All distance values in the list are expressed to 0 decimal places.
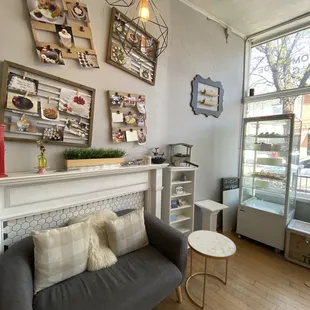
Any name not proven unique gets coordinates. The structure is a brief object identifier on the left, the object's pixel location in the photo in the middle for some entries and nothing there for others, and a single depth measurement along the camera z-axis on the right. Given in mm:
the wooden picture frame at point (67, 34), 1496
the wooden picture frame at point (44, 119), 1389
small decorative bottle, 1443
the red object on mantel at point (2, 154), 1285
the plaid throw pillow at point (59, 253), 1255
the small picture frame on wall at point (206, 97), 2695
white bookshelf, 2313
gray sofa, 1101
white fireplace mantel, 1336
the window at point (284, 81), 2797
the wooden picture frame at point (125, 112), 1952
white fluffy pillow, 1460
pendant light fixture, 1964
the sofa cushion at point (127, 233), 1603
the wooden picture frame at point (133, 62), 1865
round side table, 1685
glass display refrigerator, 2529
